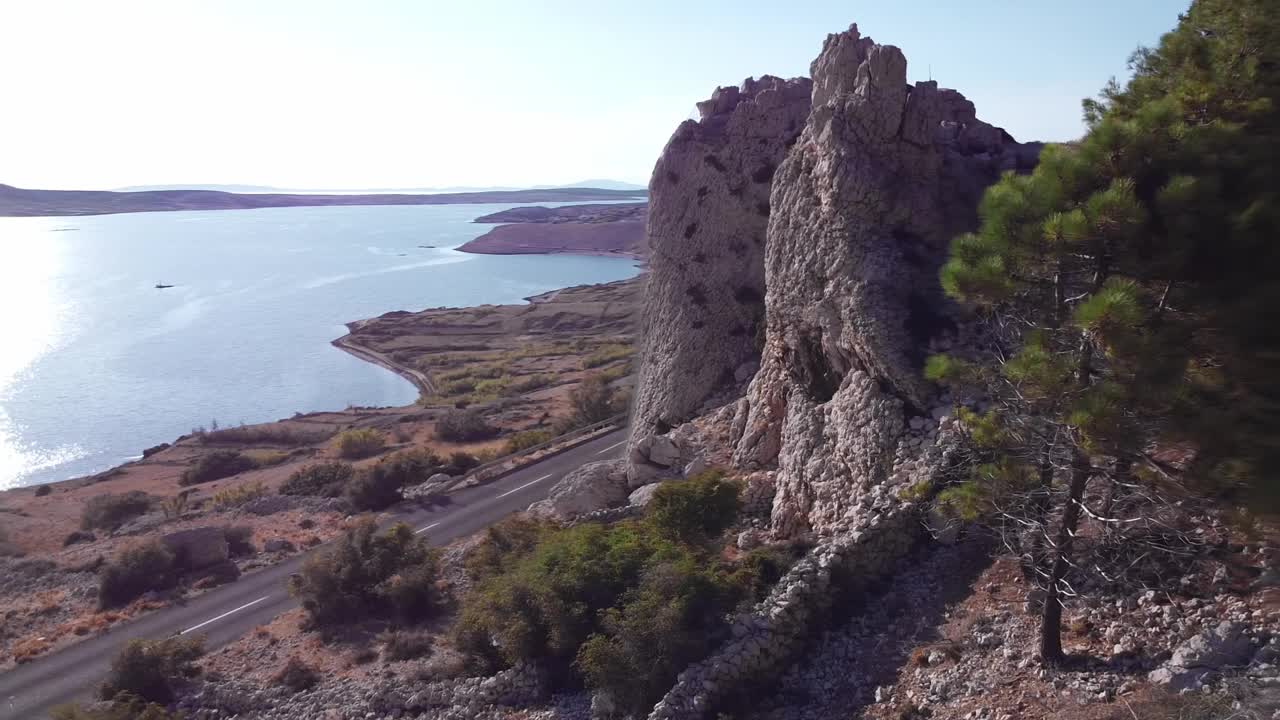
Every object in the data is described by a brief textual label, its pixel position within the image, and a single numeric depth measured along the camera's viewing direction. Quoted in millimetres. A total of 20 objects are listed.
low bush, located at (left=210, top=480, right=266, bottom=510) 26141
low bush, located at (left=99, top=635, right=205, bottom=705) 13125
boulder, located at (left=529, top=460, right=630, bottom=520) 17906
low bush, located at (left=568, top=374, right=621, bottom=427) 31953
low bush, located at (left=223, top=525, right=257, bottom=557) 20867
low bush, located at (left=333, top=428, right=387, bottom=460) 33250
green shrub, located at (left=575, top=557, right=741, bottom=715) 9750
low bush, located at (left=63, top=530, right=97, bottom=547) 24250
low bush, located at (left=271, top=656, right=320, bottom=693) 13023
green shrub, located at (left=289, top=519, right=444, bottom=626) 15336
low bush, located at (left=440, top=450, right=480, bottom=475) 26562
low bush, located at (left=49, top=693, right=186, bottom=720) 11715
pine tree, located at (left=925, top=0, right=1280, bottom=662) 5543
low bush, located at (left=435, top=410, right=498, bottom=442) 34281
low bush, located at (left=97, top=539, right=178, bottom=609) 18156
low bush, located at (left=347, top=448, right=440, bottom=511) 24141
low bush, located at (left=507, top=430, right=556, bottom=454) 29344
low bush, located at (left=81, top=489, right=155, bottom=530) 25703
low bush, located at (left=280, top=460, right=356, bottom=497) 26109
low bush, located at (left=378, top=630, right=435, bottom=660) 13516
